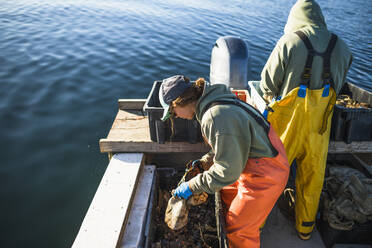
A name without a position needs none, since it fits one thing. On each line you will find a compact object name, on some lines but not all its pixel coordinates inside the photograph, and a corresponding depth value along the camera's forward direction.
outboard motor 4.67
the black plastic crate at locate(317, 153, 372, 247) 2.75
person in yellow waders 2.46
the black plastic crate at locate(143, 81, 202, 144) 2.94
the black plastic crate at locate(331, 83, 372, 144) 2.95
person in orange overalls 1.83
